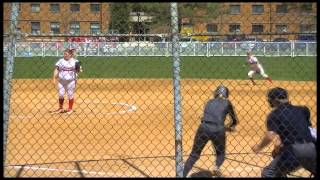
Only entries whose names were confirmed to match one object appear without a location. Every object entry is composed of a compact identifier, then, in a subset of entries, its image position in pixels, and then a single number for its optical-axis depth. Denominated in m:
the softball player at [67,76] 30.33
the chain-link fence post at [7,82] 12.36
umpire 12.27
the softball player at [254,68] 48.44
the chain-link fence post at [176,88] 12.12
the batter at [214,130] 15.91
